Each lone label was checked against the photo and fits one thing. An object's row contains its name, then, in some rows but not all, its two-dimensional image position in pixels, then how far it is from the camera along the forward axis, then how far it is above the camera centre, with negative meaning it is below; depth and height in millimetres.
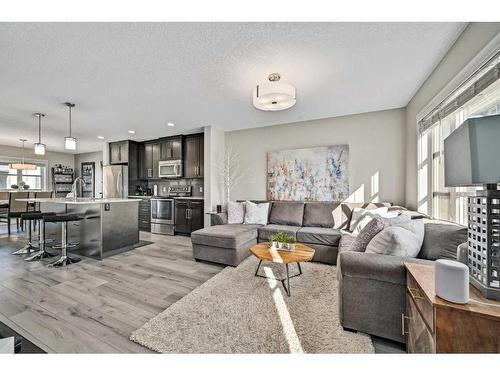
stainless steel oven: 5266 -704
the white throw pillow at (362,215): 2963 -423
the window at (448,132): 1594 +626
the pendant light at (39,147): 3631 +699
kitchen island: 3342 -646
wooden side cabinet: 849 -580
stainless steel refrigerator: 5930 +194
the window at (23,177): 6651 +378
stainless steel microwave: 5492 +499
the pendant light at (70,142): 3478 +751
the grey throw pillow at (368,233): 1815 -403
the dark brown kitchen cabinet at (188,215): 5008 -670
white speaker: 902 -414
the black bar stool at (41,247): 3396 -981
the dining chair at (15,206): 4883 -421
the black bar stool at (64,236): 3062 -731
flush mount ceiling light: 2193 +963
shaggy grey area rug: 1483 -1106
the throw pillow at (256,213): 4004 -491
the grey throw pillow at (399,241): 1561 -415
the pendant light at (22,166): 5723 +595
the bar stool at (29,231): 3576 -756
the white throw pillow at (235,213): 4043 -493
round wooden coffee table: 2245 -753
